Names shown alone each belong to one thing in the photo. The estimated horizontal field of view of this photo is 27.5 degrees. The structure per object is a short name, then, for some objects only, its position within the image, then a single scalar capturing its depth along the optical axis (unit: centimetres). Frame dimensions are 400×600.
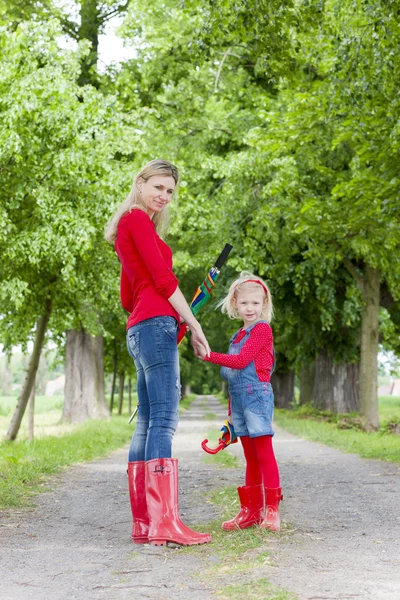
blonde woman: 465
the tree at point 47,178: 1105
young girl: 497
